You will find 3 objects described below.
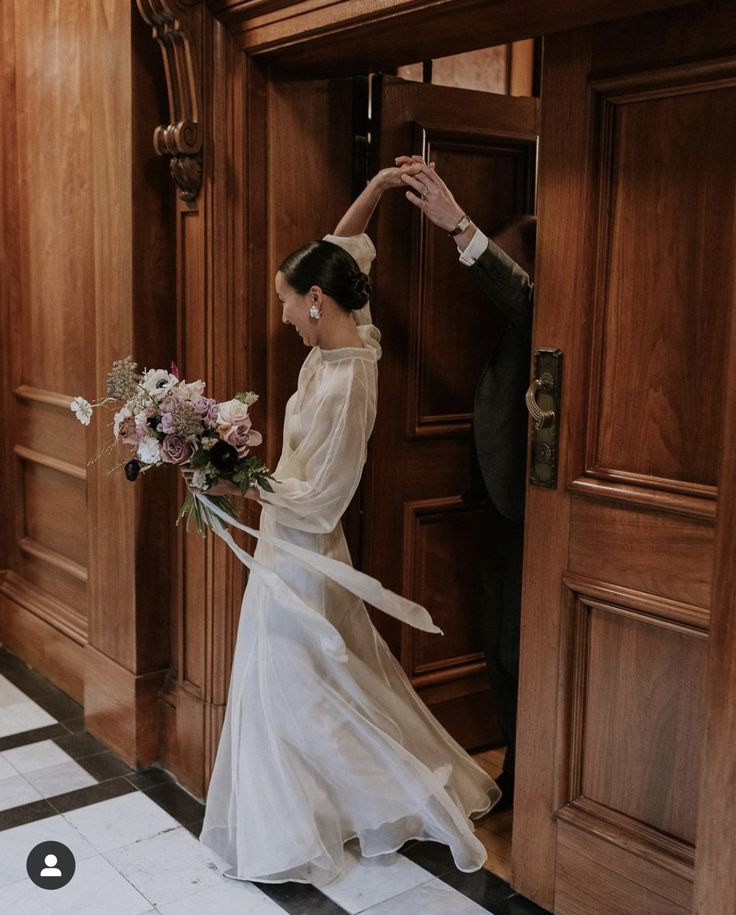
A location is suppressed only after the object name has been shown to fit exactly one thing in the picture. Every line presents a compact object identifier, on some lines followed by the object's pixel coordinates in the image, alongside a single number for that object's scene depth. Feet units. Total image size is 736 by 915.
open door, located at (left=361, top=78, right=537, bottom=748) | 10.60
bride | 9.14
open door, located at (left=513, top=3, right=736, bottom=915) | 7.28
